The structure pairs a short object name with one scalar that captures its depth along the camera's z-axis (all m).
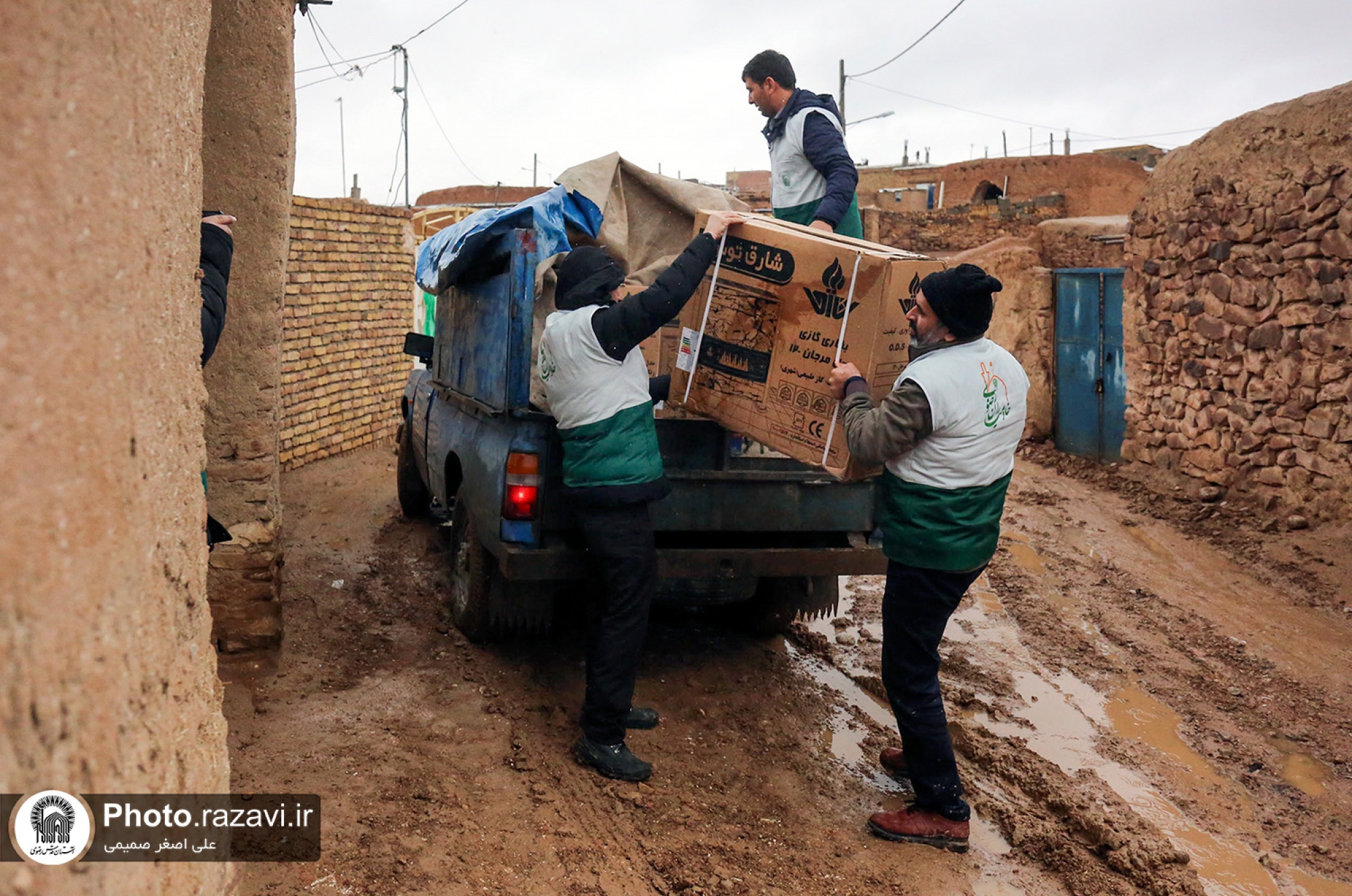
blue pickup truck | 4.28
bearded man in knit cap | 3.31
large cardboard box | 3.43
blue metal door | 9.74
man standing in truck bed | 4.45
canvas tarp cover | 4.83
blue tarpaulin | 4.56
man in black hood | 3.83
